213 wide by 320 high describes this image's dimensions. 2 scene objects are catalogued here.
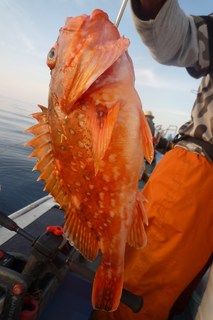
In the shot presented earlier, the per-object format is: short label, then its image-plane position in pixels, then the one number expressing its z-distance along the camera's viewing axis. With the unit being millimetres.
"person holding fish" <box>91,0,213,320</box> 607
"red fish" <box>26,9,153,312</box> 329
